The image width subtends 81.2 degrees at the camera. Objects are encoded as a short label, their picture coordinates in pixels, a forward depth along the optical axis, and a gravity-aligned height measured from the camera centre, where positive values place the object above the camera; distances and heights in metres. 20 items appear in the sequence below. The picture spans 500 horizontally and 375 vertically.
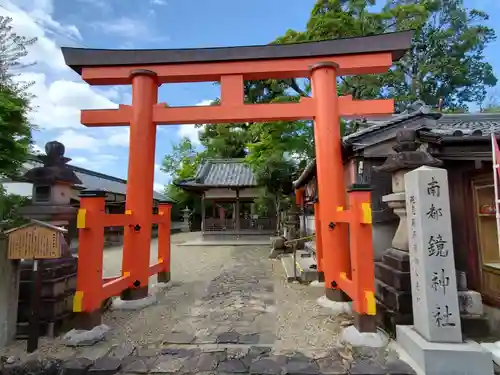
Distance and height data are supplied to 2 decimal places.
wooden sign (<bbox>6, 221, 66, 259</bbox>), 3.93 -0.26
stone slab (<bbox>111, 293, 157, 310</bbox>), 5.64 -1.61
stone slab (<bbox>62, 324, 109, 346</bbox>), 4.05 -1.63
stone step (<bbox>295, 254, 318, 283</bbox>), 7.45 -1.30
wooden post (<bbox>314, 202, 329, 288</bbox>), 7.21 -0.82
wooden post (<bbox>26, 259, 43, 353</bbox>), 3.83 -1.14
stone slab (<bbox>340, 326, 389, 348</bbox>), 3.81 -1.58
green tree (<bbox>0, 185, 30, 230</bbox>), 5.10 +0.24
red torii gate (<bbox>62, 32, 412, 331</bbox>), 5.75 +2.44
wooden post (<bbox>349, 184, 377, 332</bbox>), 3.95 -0.59
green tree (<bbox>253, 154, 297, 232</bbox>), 14.54 +2.29
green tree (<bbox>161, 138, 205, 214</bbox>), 31.65 +6.54
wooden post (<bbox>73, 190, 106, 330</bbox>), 4.27 -0.59
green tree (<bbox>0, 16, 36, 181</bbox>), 4.87 +1.77
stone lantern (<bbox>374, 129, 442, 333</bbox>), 3.93 -0.52
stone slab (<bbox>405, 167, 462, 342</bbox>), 3.33 -0.49
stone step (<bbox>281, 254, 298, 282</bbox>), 7.69 -1.38
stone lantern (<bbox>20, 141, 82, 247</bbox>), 4.65 +0.54
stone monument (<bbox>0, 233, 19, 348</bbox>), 3.90 -0.97
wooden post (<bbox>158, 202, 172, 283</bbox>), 7.51 -0.59
